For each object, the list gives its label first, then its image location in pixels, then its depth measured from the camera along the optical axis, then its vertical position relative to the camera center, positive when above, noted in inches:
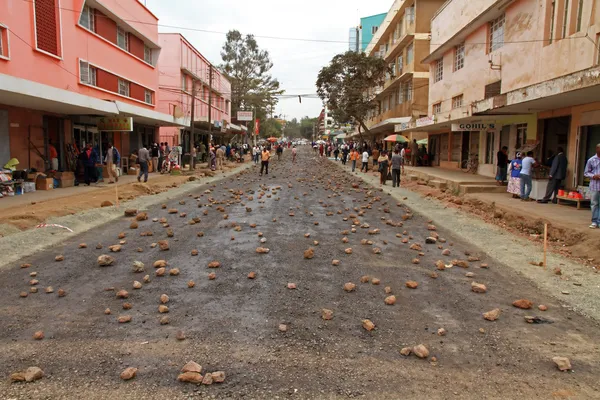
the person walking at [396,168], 768.6 -28.4
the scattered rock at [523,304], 200.1 -66.4
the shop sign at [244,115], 2291.2 +166.3
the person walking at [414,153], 1216.8 -2.9
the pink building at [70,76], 581.0 +113.1
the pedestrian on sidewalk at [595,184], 345.1 -21.4
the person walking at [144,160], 742.5 -23.0
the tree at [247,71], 2559.1 +441.5
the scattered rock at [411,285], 223.5 -65.6
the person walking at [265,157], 987.2 -18.2
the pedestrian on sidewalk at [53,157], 697.0 -20.8
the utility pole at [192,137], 1107.9 +24.8
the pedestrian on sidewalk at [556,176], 498.9 -23.2
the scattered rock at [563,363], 143.3 -66.2
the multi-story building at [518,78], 498.6 +115.6
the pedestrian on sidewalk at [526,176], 525.7 -25.3
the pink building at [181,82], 1428.4 +218.1
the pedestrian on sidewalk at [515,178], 566.9 -29.8
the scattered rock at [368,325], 170.7 -66.0
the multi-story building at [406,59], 1320.1 +299.1
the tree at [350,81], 1536.7 +243.2
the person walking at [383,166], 821.2 -27.0
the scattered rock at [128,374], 132.8 -67.2
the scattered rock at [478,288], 221.0 -65.9
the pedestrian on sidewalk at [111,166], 746.8 -34.7
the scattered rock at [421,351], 148.9 -65.8
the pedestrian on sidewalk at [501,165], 695.1 -17.3
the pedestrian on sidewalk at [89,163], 705.0 -28.6
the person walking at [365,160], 1192.2 -24.2
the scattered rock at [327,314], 179.3 -65.4
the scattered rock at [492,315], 183.8 -65.9
